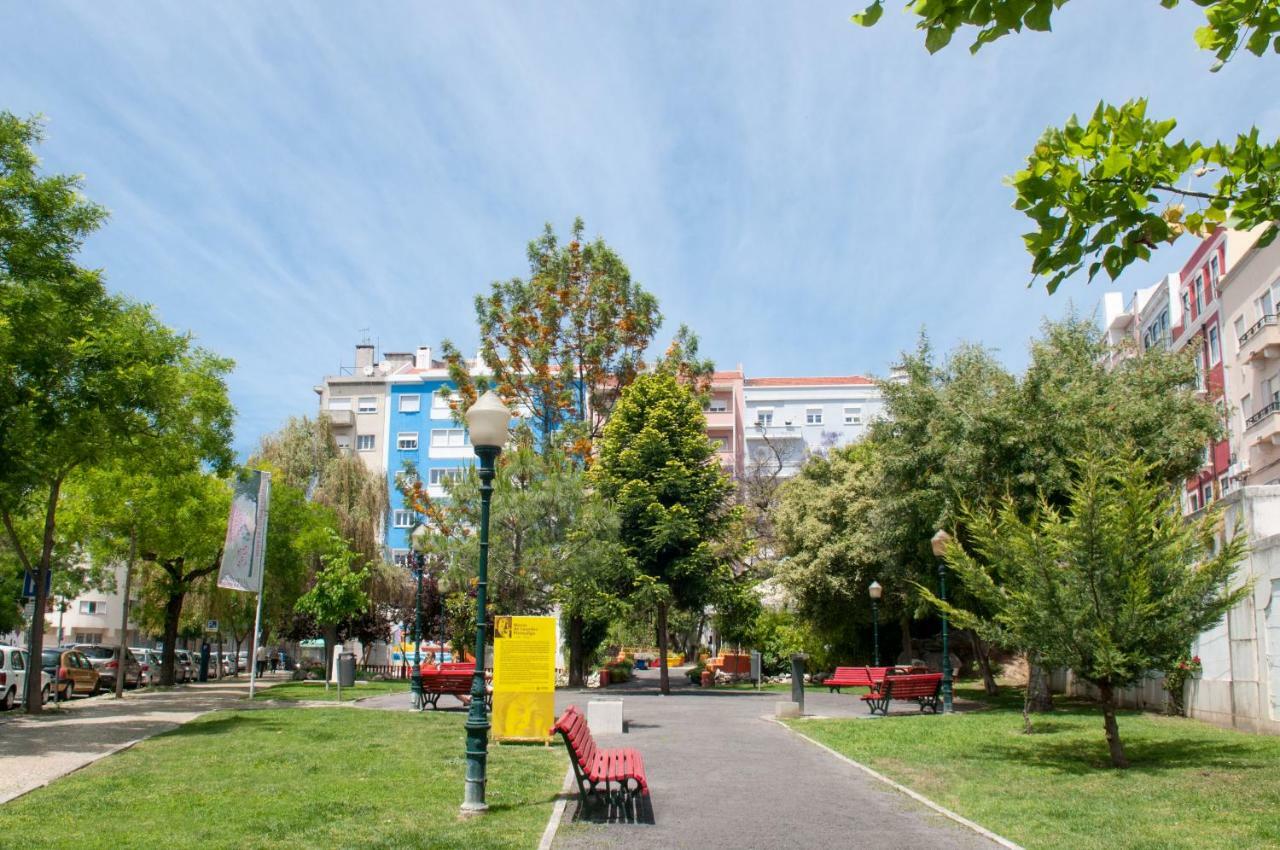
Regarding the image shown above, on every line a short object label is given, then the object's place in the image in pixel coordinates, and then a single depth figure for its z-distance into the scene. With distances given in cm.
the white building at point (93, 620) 7912
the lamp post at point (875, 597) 2938
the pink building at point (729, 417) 6912
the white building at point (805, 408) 7106
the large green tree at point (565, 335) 4153
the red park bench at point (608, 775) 935
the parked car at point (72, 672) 2694
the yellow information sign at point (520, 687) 1565
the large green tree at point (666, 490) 3394
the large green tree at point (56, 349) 1811
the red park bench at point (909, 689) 2133
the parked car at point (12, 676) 2334
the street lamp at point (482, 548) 974
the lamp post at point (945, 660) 1945
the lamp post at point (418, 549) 2974
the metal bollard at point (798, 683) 2142
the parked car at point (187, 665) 4294
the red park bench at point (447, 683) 2272
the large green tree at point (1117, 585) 1230
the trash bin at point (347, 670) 3094
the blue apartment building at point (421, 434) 7106
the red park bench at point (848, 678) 2822
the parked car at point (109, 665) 3403
